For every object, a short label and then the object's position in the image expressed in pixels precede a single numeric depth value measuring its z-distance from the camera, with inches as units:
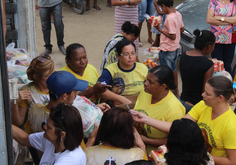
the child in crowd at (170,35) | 186.1
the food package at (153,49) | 231.8
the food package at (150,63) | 215.8
